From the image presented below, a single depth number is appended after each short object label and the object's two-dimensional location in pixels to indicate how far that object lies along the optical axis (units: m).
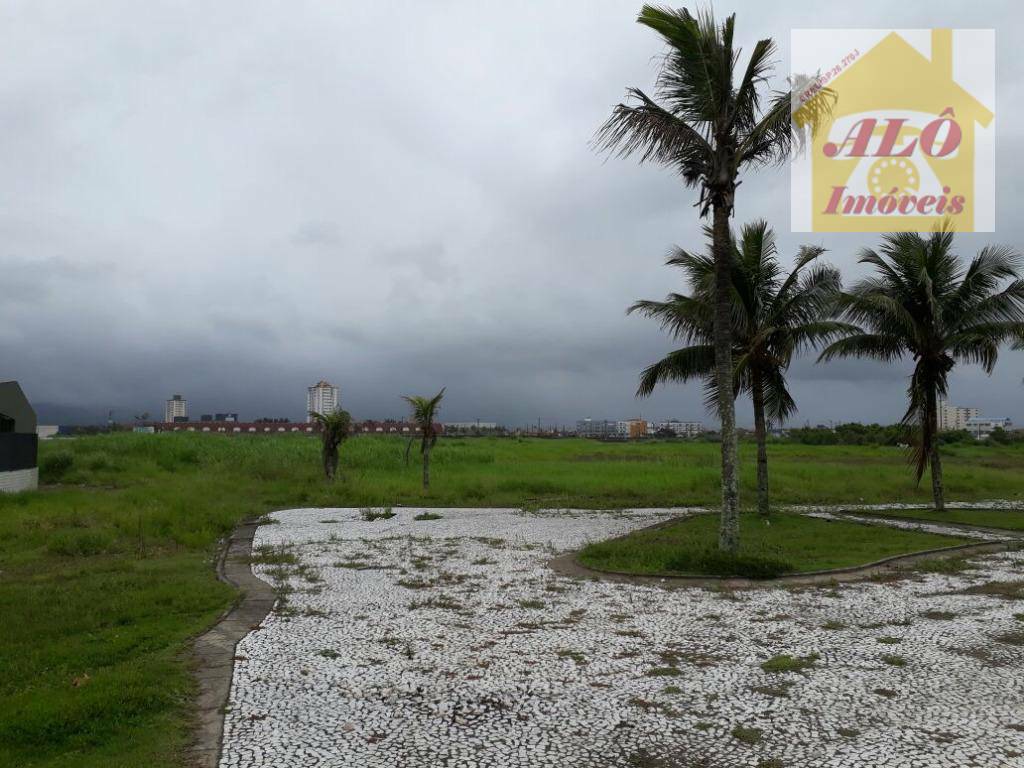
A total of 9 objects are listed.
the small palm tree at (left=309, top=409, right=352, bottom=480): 25.22
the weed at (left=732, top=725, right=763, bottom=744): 4.64
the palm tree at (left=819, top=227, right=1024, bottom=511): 16.67
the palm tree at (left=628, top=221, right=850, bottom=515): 16.25
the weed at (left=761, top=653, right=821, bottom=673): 5.97
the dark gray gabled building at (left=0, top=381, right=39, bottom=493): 21.45
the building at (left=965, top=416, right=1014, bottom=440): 117.19
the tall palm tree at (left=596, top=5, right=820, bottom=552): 10.73
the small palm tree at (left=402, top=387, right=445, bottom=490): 23.67
